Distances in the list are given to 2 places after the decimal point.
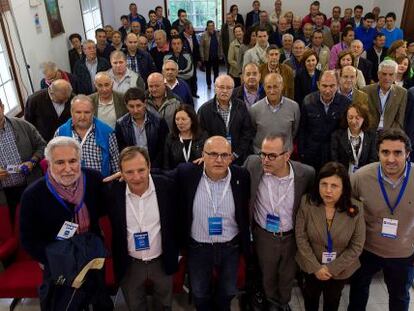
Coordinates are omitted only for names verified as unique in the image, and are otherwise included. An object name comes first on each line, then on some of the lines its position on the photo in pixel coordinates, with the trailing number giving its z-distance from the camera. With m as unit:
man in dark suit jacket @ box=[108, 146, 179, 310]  2.29
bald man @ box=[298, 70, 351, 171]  3.52
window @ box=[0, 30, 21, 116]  5.33
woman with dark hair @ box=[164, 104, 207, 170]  3.18
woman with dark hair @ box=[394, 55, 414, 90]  4.75
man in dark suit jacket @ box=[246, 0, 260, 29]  10.35
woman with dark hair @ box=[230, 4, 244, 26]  9.71
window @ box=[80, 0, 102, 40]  9.09
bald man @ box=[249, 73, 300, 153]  3.59
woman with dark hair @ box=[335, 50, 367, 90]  4.47
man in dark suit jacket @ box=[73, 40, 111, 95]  5.57
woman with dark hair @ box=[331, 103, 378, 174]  3.16
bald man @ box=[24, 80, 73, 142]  4.02
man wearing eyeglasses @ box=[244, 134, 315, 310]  2.43
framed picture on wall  6.89
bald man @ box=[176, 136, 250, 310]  2.50
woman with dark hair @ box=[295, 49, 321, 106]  4.66
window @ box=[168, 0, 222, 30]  11.64
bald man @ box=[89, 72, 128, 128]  3.70
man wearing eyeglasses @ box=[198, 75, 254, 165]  3.61
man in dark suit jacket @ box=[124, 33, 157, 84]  5.54
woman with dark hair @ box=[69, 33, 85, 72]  7.21
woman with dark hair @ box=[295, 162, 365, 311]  2.38
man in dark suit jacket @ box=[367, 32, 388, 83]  6.47
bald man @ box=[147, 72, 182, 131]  3.73
